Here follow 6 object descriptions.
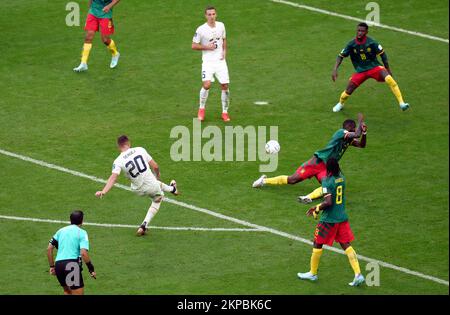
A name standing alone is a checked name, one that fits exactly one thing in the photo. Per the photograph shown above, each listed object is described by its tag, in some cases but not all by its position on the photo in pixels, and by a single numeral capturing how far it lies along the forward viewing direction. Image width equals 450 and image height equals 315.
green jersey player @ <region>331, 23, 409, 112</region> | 27.97
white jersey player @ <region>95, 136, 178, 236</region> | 22.09
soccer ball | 26.09
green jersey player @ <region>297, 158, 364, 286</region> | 20.39
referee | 19.05
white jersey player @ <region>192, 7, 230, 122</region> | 27.64
